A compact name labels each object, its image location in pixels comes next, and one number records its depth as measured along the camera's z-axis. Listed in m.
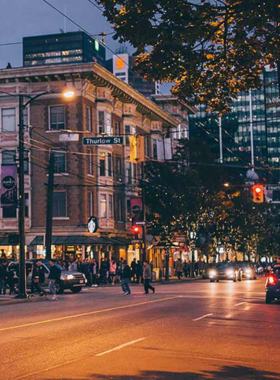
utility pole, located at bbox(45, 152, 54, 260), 43.53
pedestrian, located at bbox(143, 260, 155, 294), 34.03
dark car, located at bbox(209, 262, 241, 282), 52.19
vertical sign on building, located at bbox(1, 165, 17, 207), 33.12
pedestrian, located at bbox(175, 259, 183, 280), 60.88
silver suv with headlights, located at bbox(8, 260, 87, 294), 36.88
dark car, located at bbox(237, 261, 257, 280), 59.11
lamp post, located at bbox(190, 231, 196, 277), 61.74
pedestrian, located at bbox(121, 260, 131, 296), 32.72
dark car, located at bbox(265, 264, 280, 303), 26.42
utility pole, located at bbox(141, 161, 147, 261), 50.02
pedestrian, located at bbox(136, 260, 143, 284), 50.25
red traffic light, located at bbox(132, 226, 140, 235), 49.16
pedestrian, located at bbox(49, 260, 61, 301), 31.55
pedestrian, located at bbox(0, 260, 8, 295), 34.13
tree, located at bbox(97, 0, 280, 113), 12.35
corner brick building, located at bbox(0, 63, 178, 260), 56.66
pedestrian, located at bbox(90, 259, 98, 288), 45.78
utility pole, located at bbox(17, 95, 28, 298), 31.27
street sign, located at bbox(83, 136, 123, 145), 33.81
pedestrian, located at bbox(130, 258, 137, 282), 51.15
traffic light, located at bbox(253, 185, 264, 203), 38.78
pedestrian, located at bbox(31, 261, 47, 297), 32.66
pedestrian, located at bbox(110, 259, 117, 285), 48.97
